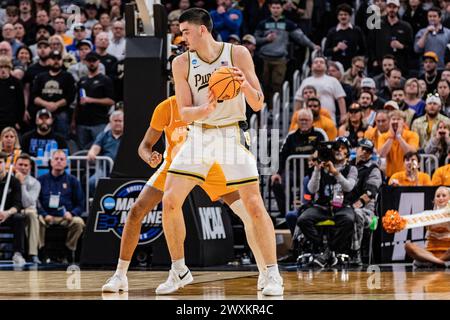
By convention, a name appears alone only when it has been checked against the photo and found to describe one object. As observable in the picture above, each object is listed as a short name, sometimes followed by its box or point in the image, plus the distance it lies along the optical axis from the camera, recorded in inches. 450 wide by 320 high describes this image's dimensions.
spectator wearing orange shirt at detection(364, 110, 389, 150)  624.4
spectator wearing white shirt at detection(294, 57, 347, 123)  689.6
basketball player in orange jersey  350.9
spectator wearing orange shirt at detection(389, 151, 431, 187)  577.0
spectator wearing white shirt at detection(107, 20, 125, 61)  770.2
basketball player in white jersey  331.3
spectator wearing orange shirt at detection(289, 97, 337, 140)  639.8
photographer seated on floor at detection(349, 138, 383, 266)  547.9
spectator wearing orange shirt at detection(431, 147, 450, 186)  581.3
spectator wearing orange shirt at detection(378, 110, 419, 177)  609.6
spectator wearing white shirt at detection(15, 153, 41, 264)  594.9
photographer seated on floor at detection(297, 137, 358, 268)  542.6
